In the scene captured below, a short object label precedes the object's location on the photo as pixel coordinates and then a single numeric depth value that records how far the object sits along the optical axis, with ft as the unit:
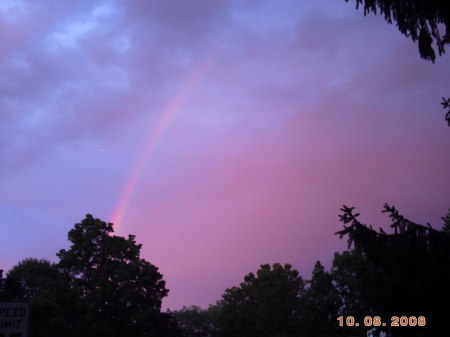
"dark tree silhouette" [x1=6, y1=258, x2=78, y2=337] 135.12
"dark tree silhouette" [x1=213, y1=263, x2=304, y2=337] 210.24
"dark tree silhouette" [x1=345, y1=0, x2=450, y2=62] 24.14
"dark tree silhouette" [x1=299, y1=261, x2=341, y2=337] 191.45
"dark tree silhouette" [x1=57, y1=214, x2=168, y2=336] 164.35
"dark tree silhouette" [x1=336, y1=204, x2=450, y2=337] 27.07
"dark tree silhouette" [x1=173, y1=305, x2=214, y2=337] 329.11
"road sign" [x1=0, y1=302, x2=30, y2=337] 22.98
